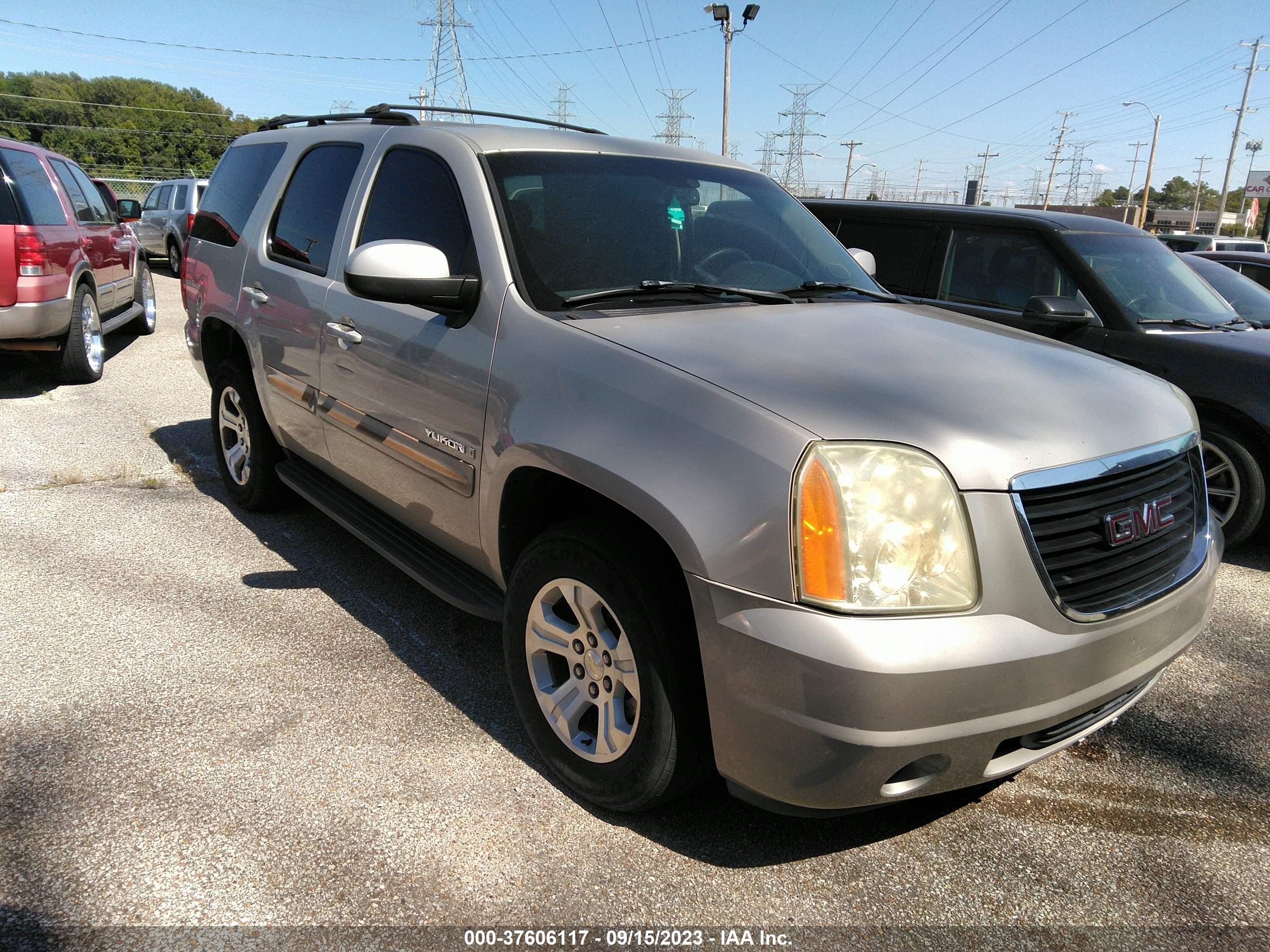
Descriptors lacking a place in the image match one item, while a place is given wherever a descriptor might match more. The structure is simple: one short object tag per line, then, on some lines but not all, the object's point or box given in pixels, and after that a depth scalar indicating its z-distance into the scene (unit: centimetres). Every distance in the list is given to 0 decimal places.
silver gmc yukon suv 198
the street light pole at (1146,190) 5250
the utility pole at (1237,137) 5462
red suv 704
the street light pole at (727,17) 2477
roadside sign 4047
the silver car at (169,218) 1764
